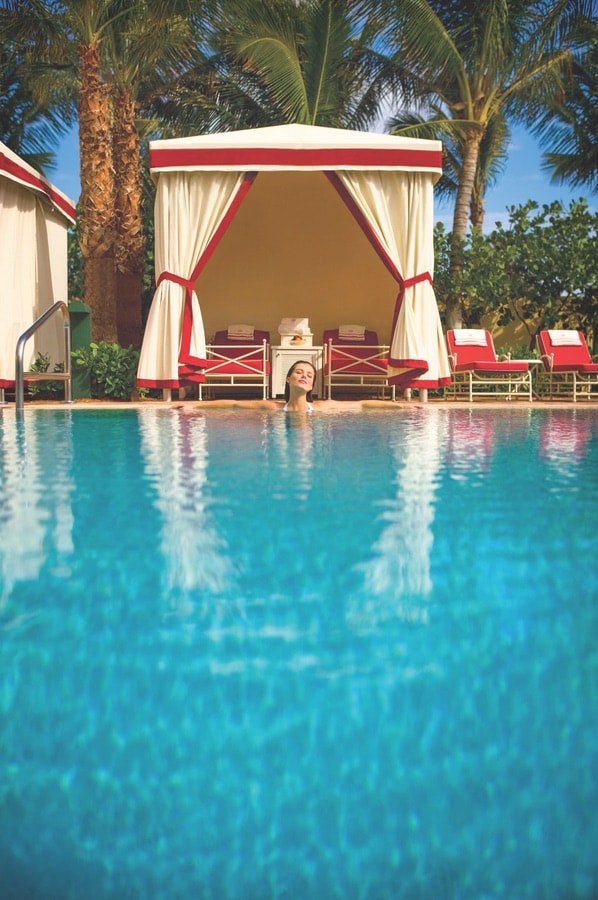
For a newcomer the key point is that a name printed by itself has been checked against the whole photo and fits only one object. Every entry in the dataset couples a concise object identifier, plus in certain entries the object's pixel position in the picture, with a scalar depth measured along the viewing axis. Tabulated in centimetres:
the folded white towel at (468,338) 1212
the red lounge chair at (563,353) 1217
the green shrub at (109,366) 1141
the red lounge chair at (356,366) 1146
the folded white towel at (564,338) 1242
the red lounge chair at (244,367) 1119
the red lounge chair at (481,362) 1135
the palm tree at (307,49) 1552
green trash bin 1152
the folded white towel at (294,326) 1263
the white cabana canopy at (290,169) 1052
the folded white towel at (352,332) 1358
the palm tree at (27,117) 1889
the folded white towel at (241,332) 1359
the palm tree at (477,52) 1502
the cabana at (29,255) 1070
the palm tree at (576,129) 1861
